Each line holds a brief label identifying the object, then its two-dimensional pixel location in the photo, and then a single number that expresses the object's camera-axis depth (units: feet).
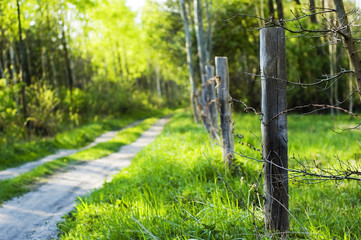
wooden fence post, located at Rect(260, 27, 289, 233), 9.91
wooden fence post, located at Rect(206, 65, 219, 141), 29.19
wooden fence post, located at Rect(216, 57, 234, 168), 19.47
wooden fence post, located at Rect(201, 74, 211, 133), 43.67
